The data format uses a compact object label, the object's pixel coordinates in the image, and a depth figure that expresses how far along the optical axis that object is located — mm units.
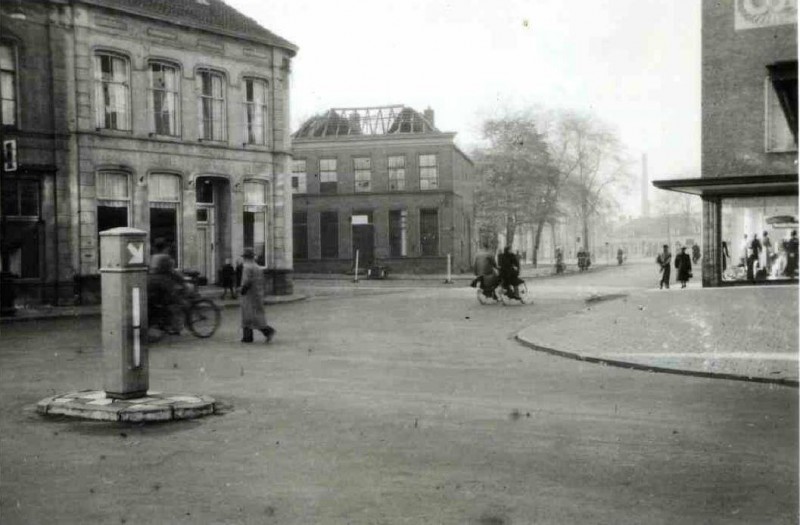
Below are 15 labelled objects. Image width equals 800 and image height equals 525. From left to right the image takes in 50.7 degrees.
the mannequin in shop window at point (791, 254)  24812
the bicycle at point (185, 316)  13938
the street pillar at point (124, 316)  7629
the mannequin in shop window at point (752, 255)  25477
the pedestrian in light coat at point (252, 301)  13766
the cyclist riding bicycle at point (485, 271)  22977
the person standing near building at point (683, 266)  28922
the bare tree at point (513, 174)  56594
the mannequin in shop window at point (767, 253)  25188
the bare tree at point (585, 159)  60500
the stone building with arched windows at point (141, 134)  22891
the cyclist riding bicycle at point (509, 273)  23078
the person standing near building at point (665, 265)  29616
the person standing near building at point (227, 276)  25203
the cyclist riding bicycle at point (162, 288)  13867
